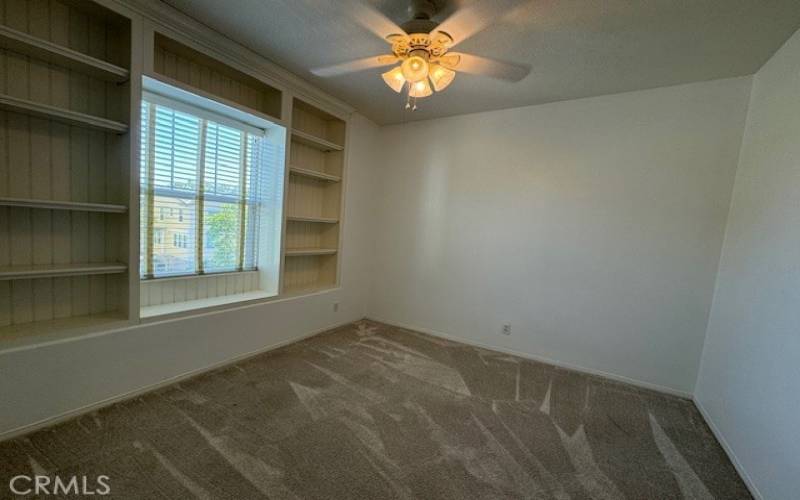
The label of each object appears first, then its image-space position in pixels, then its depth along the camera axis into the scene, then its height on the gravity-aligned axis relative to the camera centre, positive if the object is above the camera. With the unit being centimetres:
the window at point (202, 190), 235 +14
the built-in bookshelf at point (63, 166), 175 +17
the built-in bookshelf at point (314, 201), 341 +17
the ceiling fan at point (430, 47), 175 +104
